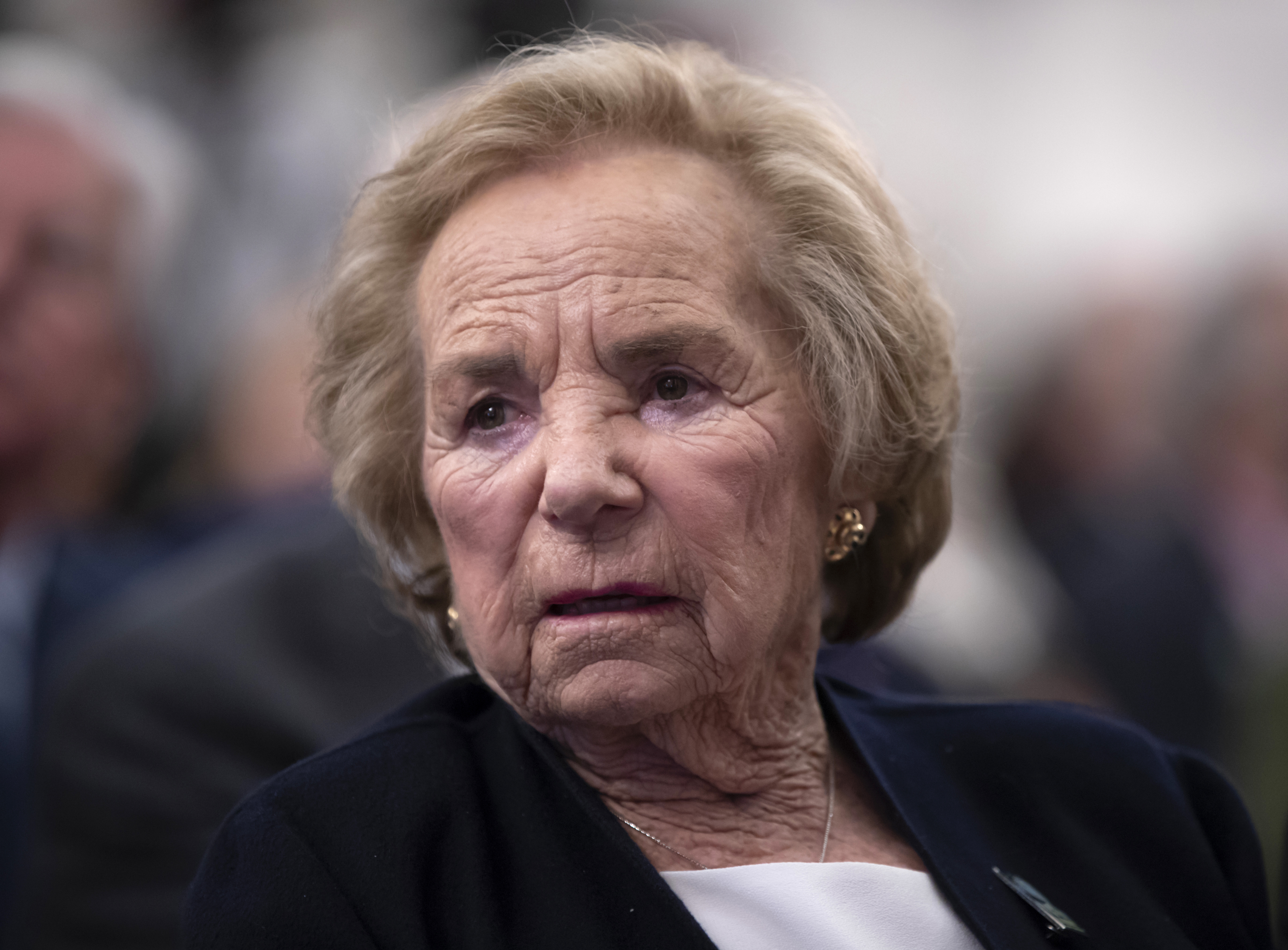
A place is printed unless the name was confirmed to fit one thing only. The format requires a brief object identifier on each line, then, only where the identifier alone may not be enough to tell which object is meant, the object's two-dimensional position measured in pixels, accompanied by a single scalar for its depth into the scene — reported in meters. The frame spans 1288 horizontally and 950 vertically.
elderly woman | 2.38
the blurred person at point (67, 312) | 2.72
